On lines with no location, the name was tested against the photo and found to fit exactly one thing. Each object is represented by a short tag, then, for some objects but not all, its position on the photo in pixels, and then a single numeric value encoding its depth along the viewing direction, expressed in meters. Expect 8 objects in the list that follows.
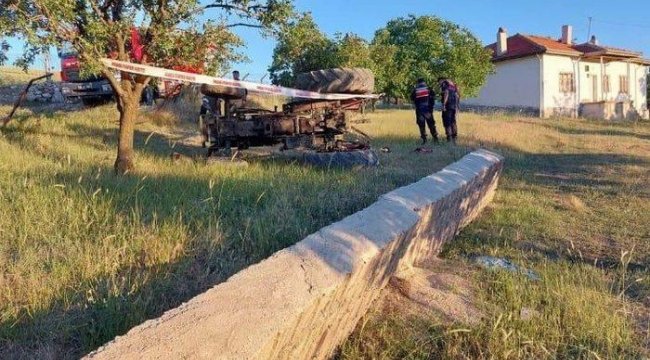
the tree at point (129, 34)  6.31
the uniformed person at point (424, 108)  13.60
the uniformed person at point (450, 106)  13.49
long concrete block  2.14
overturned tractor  8.33
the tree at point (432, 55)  31.55
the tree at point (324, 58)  23.67
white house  36.94
